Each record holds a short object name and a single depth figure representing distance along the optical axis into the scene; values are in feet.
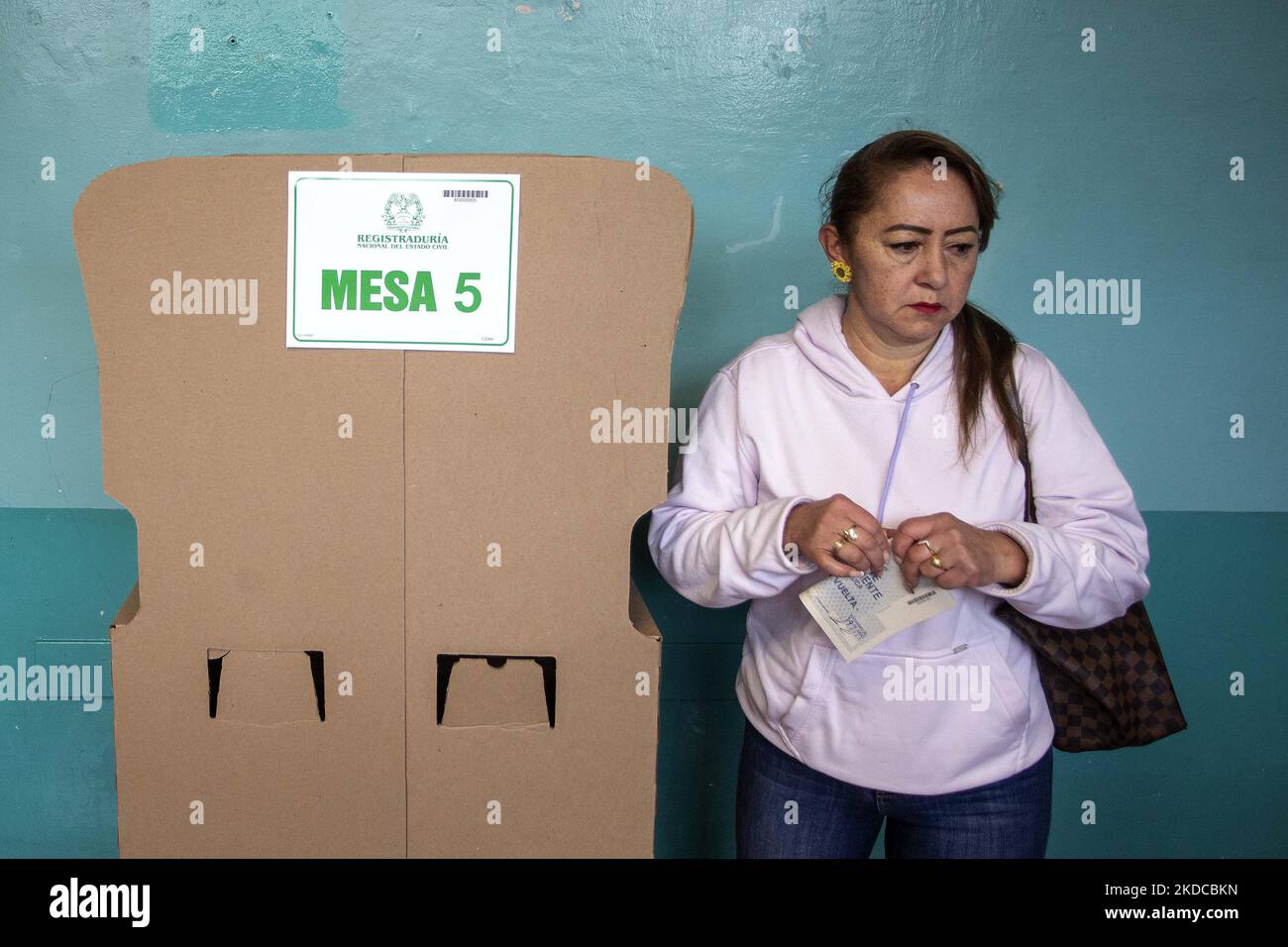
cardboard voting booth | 4.29
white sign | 4.27
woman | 4.35
